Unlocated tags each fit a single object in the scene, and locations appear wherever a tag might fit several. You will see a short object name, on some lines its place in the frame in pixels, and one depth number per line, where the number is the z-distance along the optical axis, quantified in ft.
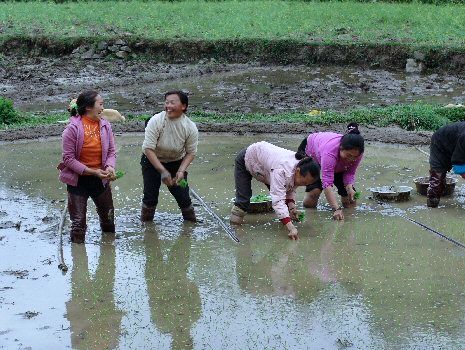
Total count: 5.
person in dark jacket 44.25
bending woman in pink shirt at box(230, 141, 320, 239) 38.42
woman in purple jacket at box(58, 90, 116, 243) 37.39
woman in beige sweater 40.01
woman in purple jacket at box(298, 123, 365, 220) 41.24
